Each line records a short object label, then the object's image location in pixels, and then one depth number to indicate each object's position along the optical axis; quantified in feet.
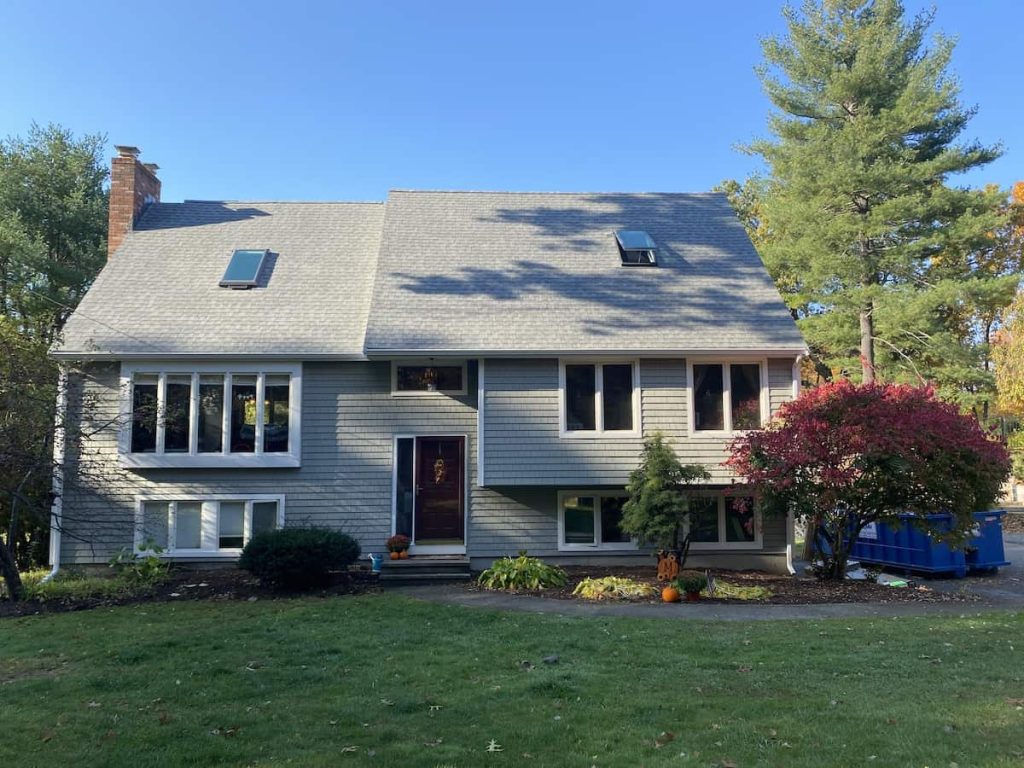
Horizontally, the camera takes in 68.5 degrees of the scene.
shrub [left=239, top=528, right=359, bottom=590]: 36.22
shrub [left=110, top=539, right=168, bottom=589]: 39.60
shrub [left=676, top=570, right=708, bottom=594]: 34.65
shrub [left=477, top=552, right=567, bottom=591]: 38.55
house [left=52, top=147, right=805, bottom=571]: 43.47
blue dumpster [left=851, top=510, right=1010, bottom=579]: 43.24
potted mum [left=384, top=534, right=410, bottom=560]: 42.93
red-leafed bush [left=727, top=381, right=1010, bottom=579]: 36.06
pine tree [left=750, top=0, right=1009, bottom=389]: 71.41
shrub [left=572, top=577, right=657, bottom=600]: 35.81
